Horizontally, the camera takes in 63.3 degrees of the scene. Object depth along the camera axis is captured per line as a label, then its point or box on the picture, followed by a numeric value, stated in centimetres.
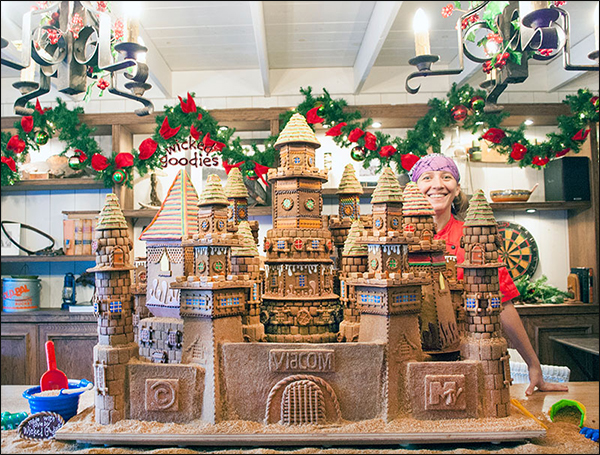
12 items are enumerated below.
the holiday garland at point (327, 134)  489
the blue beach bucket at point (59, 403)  236
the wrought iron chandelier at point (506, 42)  190
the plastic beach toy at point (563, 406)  235
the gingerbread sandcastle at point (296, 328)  210
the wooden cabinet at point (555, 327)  525
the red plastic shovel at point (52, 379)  251
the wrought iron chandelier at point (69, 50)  201
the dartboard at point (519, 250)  571
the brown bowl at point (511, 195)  539
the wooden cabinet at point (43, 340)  517
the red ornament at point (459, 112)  491
